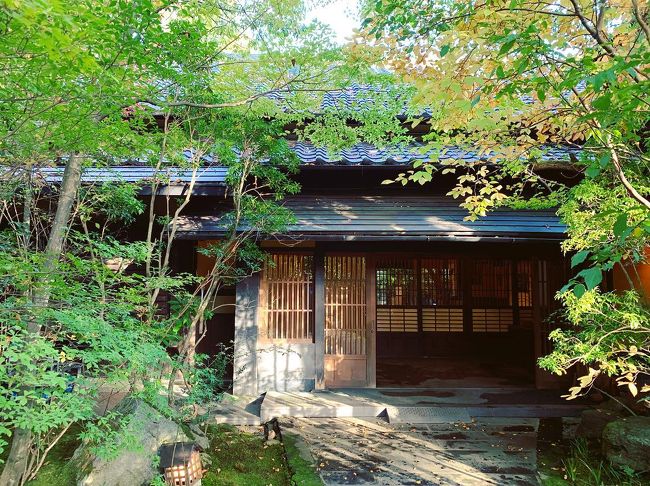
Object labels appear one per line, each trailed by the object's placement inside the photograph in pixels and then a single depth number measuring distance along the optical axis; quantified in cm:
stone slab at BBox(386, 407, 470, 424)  661
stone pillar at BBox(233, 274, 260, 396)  743
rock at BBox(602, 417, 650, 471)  444
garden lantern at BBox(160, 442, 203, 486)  411
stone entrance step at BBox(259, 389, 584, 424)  669
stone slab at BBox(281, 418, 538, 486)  473
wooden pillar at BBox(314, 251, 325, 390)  774
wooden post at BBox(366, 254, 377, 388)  802
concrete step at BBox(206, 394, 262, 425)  649
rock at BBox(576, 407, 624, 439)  545
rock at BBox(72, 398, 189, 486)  400
